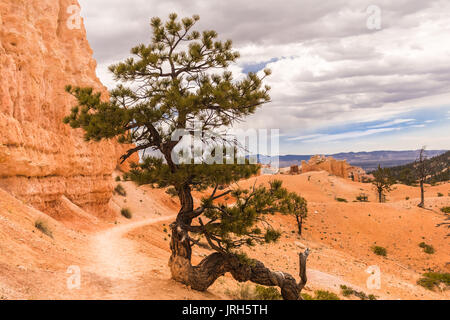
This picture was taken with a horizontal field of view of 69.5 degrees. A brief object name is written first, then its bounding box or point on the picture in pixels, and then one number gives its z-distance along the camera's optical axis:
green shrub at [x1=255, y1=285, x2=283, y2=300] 11.17
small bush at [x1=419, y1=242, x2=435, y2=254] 28.60
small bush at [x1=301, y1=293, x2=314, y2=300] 12.93
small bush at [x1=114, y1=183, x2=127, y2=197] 30.64
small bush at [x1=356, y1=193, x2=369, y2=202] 52.08
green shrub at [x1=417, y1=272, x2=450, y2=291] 21.22
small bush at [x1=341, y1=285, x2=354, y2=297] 16.59
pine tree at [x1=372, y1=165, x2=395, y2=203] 47.25
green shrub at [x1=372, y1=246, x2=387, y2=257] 28.66
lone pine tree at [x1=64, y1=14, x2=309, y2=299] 8.31
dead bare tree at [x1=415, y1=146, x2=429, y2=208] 39.66
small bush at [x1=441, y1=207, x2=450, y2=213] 33.52
